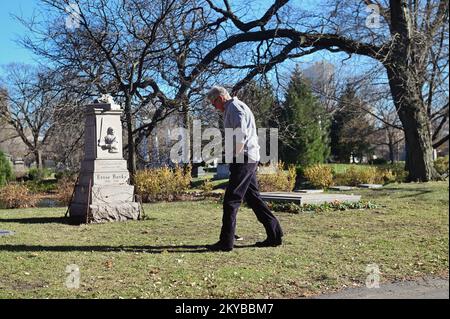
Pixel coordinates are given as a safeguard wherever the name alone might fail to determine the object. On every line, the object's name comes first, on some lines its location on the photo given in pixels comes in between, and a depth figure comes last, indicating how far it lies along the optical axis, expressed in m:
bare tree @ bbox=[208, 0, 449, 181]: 16.28
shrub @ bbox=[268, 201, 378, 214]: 11.30
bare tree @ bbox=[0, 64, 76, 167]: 16.27
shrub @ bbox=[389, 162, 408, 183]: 22.36
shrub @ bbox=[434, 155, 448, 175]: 24.96
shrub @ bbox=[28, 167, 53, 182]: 39.02
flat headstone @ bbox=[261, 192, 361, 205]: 11.90
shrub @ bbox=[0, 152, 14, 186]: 32.34
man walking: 6.49
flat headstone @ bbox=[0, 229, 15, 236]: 8.45
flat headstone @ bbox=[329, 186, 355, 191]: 19.76
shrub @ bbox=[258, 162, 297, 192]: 18.19
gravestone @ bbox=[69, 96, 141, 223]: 10.37
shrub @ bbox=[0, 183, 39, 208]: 16.27
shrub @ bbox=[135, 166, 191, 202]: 16.53
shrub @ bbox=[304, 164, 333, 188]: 20.98
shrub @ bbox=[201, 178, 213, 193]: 18.15
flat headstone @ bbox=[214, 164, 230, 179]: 32.25
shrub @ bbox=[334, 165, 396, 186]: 23.03
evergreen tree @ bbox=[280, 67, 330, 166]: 35.22
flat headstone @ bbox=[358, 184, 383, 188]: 21.11
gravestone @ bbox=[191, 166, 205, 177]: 32.46
